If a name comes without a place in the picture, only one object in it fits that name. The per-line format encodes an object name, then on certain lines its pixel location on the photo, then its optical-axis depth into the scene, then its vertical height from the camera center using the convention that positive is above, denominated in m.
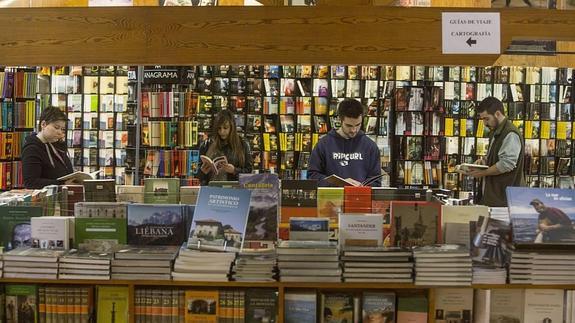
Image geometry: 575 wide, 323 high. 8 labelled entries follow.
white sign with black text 3.73 +0.53
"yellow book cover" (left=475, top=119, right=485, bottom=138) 10.22 +0.10
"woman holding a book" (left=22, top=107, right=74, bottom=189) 5.56 -0.20
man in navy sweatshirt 5.44 -0.16
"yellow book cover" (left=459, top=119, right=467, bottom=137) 10.18 +0.12
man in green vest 6.18 -0.16
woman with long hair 5.71 -0.17
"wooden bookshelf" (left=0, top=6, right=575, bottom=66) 3.83 +0.52
